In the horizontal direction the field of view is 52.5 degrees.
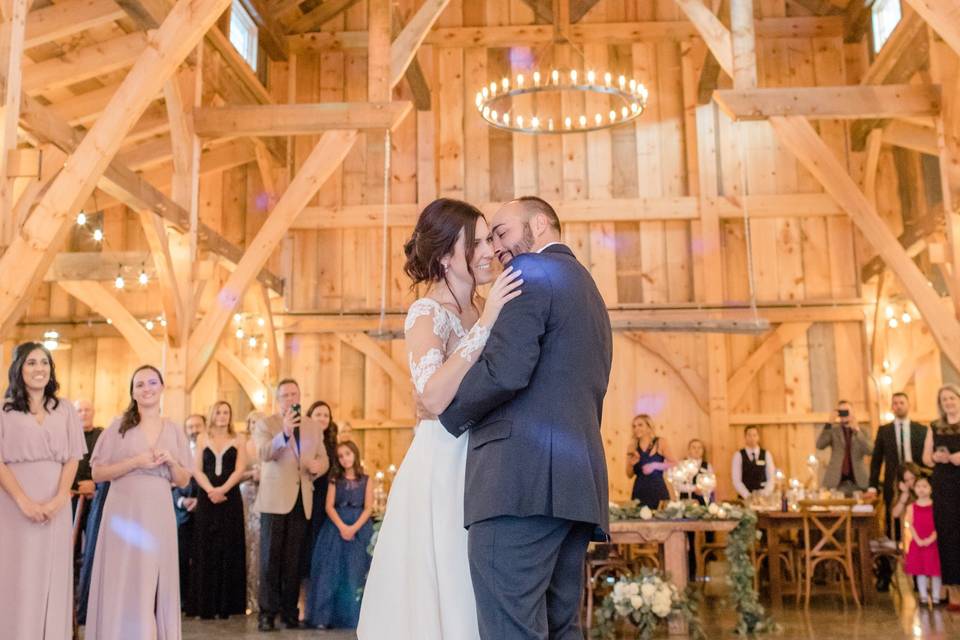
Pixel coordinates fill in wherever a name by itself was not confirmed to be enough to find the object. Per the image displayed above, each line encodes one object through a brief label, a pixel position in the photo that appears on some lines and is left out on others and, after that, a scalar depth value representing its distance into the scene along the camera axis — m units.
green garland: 6.25
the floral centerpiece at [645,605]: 5.97
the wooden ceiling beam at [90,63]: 8.70
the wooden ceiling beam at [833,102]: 7.97
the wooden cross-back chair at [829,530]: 7.63
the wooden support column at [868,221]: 8.11
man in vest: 9.80
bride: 2.45
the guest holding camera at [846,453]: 9.02
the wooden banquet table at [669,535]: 6.30
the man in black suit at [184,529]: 7.38
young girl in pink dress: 7.25
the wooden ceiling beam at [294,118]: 8.25
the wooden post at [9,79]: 5.70
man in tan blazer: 6.69
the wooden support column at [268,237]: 8.58
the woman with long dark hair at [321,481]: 6.98
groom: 2.11
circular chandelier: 7.88
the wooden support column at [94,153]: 5.73
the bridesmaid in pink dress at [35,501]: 4.45
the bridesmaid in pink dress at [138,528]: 4.80
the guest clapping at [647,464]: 8.31
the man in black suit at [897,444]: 8.15
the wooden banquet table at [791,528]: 7.75
